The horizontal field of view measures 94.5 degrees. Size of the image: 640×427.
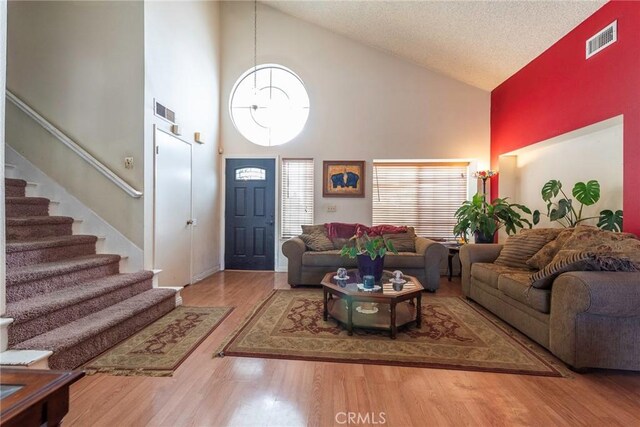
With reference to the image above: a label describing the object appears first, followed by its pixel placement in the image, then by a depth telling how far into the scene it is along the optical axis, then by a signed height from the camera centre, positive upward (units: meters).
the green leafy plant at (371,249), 2.75 -0.31
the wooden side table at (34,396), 0.66 -0.43
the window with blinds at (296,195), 5.30 +0.37
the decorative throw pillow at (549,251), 2.79 -0.32
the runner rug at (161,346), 2.03 -1.04
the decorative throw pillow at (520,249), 3.06 -0.35
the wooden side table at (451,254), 4.68 -0.60
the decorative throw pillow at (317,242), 4.38 -0.39
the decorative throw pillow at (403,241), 4.46 -0.38
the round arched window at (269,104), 5.42 +2.05
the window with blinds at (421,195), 5.30 +0.38
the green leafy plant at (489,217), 4.29 +0.00
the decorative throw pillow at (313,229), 4.69 -0.21
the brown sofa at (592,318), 1.88 -0.69
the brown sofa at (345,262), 4.02 -0.64
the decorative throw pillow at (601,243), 2.15 -0.20
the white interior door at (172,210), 3.59 +0.06
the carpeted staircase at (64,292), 2.02 -0.65
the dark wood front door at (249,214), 5.32 +0.02
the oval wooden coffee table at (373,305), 2.49 -0.89
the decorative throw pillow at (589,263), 2.04 -0.32
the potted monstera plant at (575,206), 2.86 +0.13
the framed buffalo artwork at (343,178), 5.23 +0.67
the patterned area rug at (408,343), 2.12 -1.03
